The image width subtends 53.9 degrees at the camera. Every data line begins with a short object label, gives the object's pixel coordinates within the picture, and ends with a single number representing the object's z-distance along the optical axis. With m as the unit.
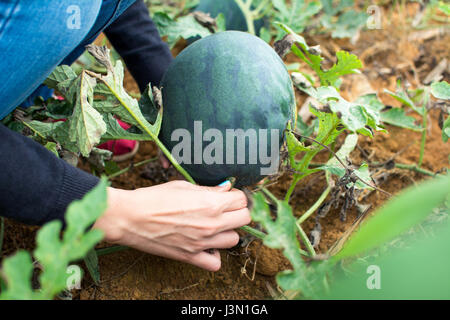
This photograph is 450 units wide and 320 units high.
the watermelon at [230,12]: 1.81
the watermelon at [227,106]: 1.03
